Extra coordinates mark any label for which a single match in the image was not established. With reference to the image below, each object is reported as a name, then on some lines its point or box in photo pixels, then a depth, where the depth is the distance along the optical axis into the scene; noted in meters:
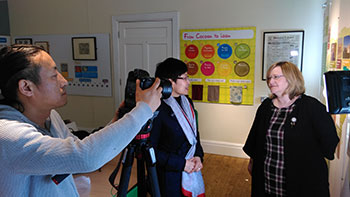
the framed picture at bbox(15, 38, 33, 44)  4.75
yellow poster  3.49
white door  3.90
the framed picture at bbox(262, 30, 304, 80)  3.22
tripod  0.98
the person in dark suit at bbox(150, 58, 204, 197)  1.53
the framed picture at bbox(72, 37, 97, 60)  4.35
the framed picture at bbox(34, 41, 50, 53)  4.67
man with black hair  0.68
